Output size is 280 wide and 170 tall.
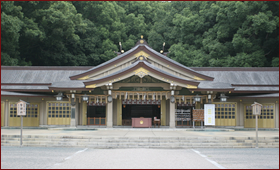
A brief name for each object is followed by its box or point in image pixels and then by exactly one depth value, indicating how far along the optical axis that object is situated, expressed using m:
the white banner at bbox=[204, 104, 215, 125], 22.27
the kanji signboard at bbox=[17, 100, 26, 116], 15.95
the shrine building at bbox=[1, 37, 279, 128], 22.36
